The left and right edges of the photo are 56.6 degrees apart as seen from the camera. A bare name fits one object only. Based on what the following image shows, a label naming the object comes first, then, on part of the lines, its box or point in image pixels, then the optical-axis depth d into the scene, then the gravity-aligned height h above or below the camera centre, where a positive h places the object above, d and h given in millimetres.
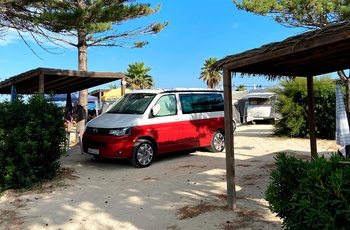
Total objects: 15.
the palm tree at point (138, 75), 41531 +6536
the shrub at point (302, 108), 13211 +602
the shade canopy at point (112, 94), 23067 +2293
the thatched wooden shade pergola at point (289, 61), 3459 +889
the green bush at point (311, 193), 2428 -584
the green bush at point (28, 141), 6199 -251
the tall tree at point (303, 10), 9906 +3620
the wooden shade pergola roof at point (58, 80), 8148 +1380
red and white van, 7762 -2
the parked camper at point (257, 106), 22219 +1152
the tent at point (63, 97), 21959 +2020
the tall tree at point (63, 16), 9766 +3522
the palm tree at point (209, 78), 40472 +5773
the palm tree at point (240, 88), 47988 +5334
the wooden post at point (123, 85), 9898 +1243
